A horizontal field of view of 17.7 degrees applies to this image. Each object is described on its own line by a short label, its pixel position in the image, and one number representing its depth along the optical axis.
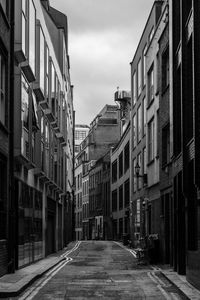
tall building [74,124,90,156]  144.73
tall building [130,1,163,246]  34.81
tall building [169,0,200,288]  15.96
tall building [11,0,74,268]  22.55
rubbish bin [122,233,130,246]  49.47
